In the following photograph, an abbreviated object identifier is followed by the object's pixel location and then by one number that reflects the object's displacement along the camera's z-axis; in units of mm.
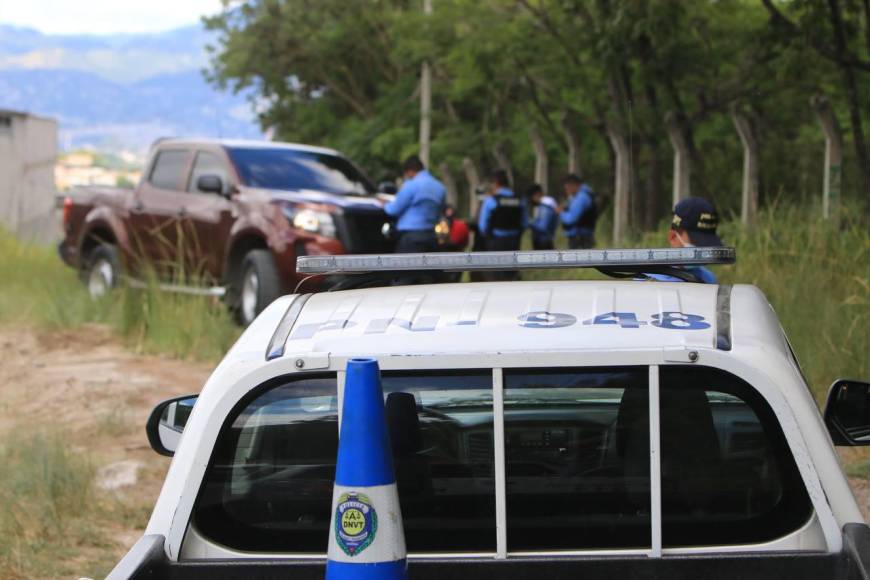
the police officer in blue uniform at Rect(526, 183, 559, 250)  17984
